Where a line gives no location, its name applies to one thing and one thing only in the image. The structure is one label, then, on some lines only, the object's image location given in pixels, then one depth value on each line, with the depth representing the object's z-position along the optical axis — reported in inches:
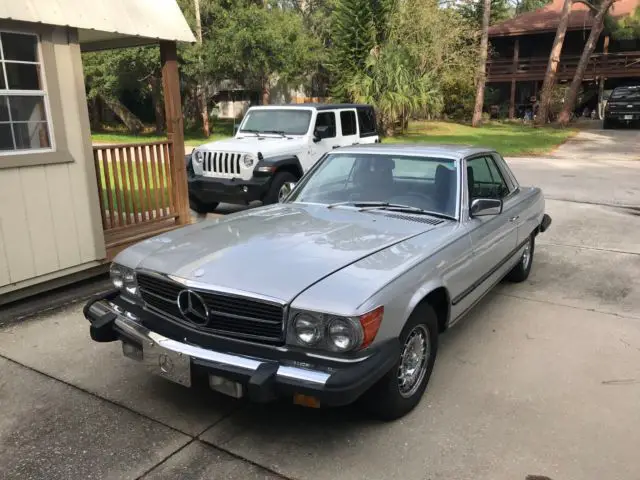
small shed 199.6
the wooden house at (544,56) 1216.8
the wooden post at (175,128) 261.9
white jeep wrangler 342.6
